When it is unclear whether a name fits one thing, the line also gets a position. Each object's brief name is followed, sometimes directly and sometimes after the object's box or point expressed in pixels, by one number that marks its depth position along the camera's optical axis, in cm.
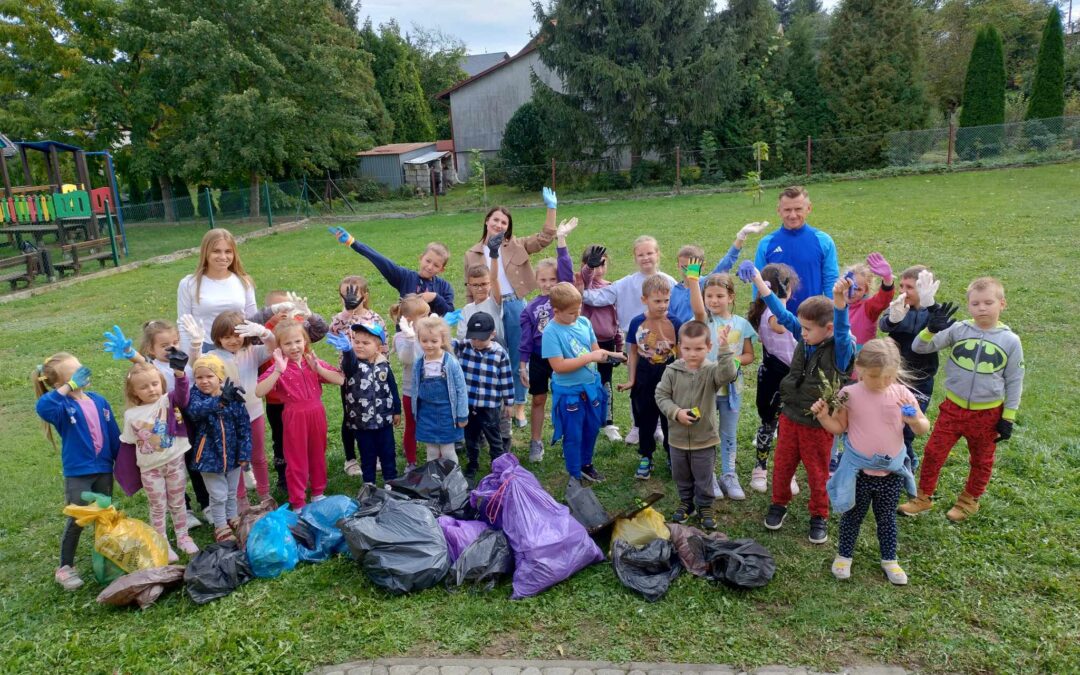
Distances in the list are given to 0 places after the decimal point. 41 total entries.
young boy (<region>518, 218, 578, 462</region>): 562
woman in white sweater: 513
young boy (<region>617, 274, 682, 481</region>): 503
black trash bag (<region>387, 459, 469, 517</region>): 458
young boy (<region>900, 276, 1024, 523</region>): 426
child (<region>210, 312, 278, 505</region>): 479
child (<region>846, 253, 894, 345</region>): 490
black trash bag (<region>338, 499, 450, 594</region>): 398
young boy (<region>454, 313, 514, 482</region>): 524
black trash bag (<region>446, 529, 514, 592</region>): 403
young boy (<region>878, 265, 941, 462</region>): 452
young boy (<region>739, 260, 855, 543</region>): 418
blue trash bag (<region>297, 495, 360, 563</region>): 441
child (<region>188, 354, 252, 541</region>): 449
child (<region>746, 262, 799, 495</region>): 491
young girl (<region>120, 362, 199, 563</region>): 438
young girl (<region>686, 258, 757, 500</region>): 483
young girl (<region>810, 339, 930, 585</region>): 381
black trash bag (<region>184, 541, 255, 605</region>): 404
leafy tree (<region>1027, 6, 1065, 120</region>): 2392
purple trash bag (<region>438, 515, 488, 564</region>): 420
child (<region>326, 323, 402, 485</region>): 503
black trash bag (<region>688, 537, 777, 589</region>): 386
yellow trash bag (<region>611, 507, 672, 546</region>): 417
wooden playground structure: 1705
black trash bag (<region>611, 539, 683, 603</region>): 390
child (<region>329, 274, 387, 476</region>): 538
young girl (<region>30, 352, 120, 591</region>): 429
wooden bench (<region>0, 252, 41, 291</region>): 1527
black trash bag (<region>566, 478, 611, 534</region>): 438
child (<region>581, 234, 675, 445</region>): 545
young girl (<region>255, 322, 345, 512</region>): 491
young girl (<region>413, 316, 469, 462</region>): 503
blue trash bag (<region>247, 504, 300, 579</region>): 421
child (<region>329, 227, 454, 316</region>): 593
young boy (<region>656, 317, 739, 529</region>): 444
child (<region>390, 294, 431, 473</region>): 531
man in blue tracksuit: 525
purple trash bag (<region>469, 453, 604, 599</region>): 399
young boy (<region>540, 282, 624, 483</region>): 495
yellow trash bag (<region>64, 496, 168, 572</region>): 419
